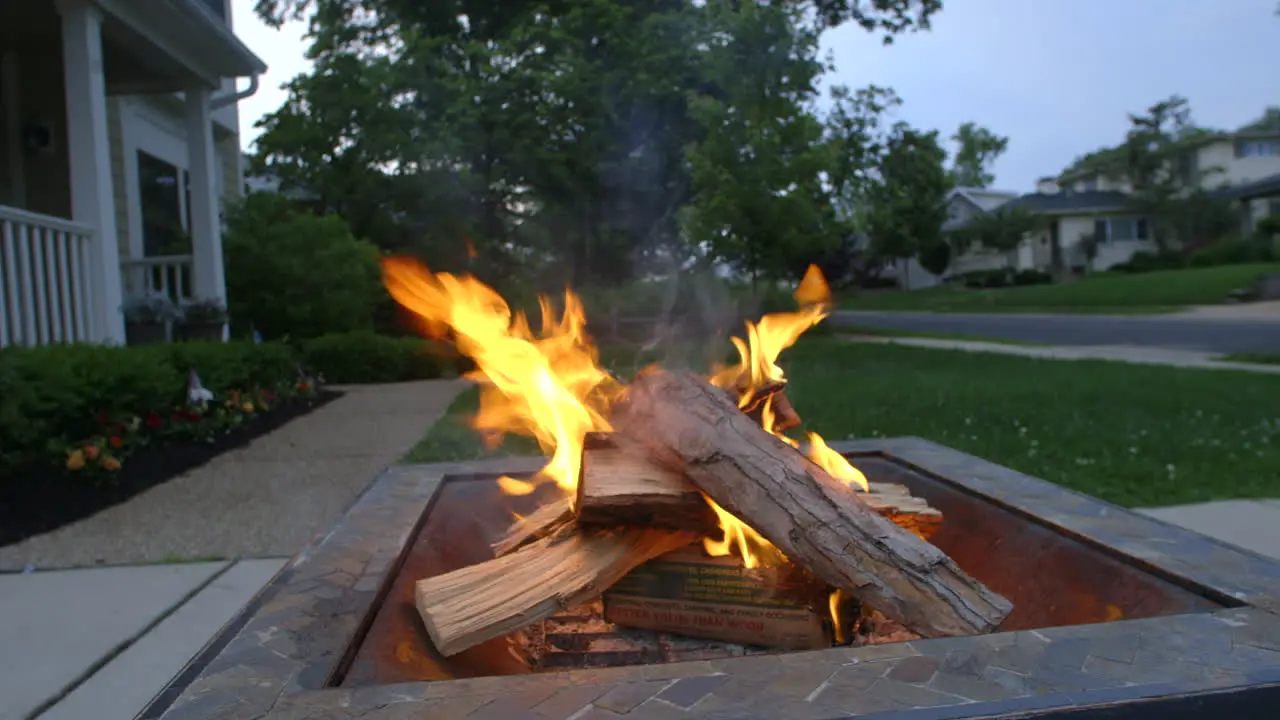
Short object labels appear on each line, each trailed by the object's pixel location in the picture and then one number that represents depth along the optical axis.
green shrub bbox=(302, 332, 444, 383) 12.96
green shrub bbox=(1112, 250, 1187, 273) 37.58
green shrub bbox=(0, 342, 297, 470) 5.15
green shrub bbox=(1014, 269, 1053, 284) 41.53
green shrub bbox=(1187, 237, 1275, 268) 34.41
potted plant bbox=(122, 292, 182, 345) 8.51
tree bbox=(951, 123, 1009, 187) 78.31
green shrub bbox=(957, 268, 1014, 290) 42.00
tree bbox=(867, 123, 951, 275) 21.00
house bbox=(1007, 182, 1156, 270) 44.25
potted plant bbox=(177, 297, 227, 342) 8.88
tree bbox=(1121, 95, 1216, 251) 40.16
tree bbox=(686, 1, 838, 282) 12.90
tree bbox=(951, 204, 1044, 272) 42.56
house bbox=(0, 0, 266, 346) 7.19
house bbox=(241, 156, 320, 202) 17.47
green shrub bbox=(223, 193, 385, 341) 11.91
